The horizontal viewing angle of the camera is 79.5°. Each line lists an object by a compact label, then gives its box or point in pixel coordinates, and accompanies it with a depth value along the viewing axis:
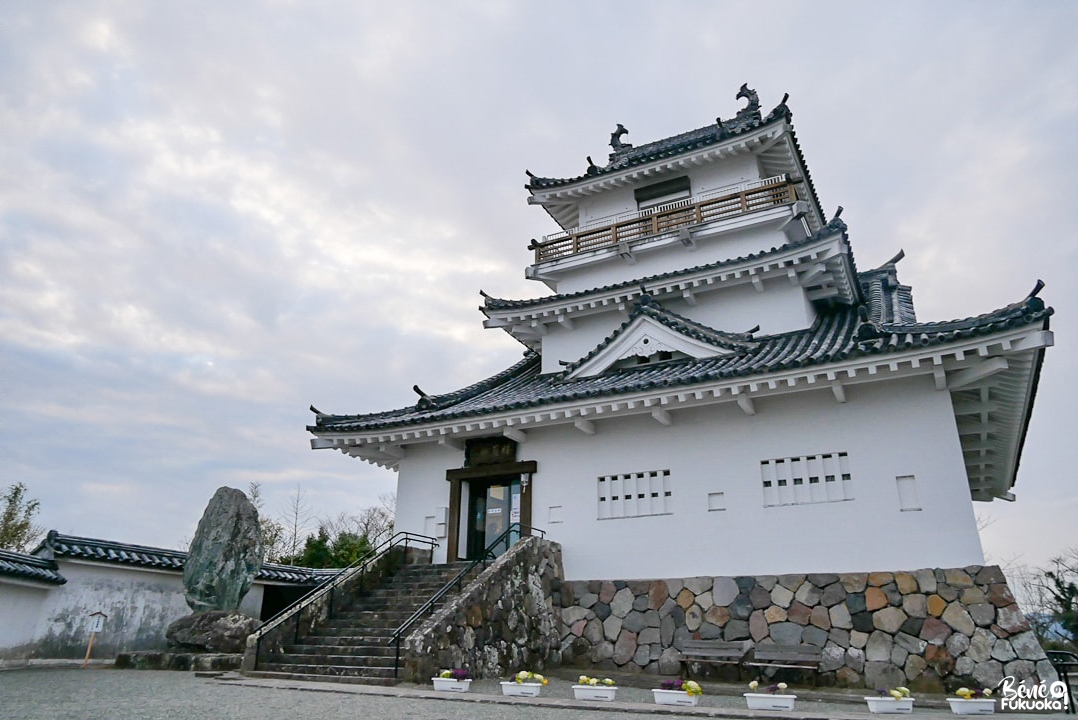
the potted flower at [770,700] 6.87
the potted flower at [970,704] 7.15
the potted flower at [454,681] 7.93
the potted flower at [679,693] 7.04
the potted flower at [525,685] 7.65
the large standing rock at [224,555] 12.10
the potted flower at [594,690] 7.55
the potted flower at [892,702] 7.06
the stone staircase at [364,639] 8.96
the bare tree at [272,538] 31.97
